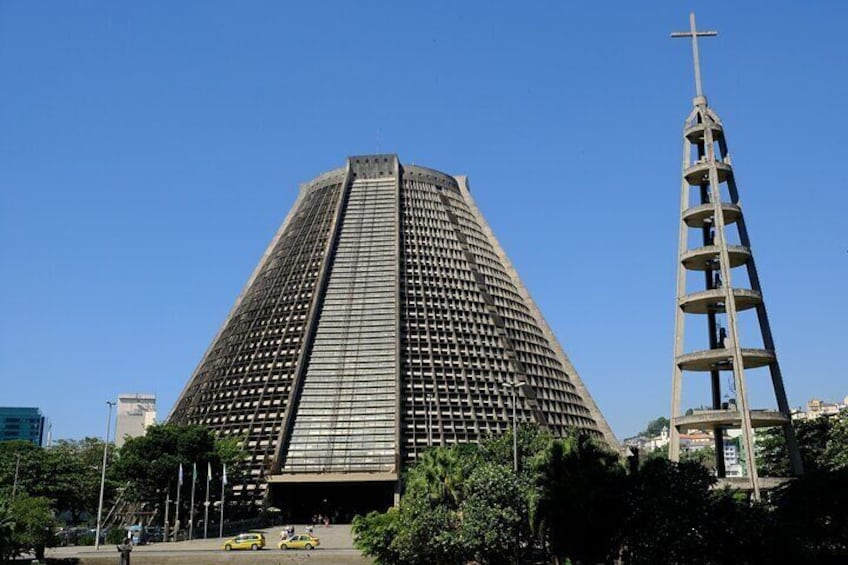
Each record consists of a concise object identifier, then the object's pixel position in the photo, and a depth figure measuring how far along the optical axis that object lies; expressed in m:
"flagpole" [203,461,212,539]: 60.53
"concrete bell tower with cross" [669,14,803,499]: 45.03
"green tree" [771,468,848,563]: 32.22
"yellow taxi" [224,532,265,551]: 50.12
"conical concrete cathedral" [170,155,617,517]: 73.88
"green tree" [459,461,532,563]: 34.97
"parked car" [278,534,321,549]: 49.78
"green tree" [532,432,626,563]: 32.44
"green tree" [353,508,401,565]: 38.75
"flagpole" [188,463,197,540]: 59.44
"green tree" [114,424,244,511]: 62.94
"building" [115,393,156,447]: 177.88
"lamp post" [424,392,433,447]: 71.81
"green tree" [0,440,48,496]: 83.12
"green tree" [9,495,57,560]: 42.91
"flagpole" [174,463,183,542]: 58.06
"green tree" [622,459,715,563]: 29.50
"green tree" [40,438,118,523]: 86.31
